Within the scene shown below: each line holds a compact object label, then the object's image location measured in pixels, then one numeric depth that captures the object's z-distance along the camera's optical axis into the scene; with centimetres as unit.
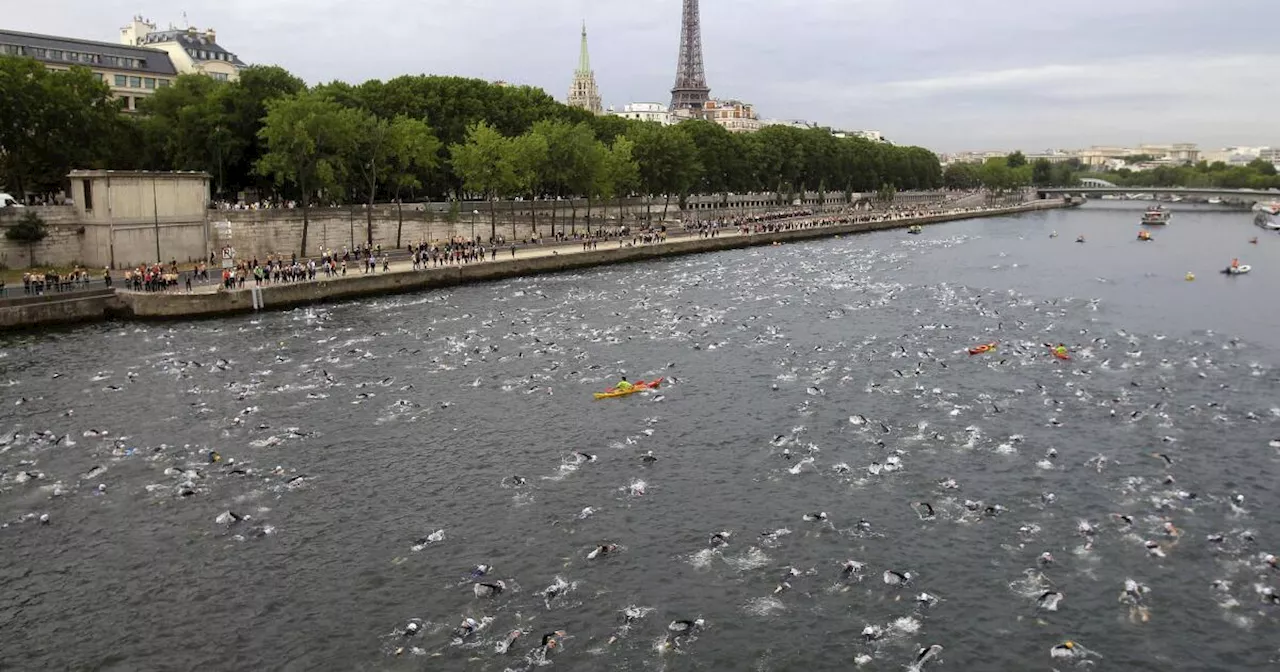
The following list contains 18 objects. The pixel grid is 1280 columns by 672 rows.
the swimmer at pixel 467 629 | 2328
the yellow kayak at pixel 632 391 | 4509
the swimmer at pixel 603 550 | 2753
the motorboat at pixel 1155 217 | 18312
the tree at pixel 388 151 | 9225
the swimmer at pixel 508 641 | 2264
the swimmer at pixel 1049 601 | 2469
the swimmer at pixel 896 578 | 2586
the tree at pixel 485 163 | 10412
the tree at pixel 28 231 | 7081
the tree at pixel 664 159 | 14425
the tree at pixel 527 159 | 10762
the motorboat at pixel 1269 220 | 16968
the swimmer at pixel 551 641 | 2262
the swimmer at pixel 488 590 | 2525
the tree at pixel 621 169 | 12562
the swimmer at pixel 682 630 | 2317
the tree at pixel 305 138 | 8344
